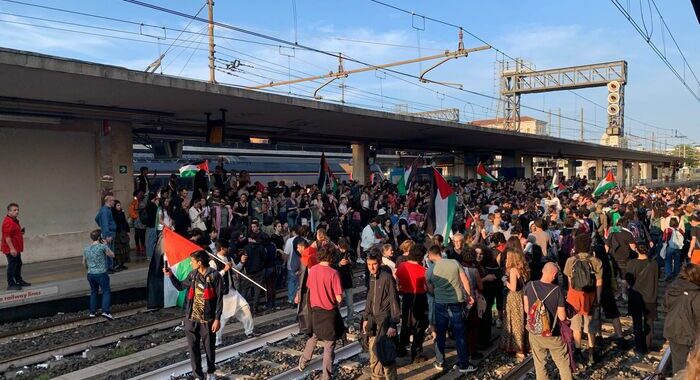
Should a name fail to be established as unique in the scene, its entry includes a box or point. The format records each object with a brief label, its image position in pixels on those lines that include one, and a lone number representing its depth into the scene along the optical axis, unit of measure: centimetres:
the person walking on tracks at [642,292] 697
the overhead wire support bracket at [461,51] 1734
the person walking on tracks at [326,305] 609
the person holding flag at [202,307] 603
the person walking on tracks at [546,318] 551
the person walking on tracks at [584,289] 672
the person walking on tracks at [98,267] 911
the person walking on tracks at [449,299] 634
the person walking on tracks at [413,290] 664
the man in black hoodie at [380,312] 586
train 2695
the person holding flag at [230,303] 742
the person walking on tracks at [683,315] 523
